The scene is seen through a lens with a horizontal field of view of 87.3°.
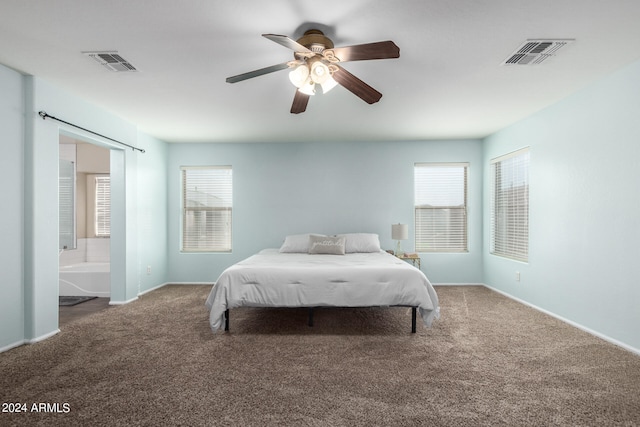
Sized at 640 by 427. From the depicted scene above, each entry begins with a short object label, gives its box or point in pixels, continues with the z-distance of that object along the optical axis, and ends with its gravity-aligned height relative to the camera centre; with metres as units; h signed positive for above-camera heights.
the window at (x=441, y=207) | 5.66 +0.12
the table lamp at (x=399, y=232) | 5.11 -0.28
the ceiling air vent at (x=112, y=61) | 2.65 +1.26
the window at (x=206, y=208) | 5.84 +0.10
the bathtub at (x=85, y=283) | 4.84 -1.00
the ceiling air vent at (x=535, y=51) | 2.44 +1.25
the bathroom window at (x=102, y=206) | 6.00 +0.14
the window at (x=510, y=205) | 4.45 +0.12
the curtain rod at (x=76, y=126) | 3.13 +0.92
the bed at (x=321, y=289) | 3.21 -0.73
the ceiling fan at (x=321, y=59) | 2.08 +1.03
